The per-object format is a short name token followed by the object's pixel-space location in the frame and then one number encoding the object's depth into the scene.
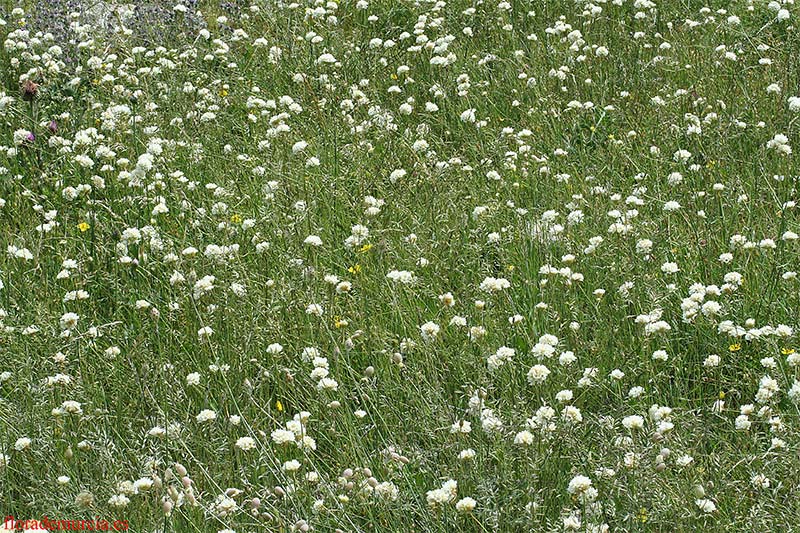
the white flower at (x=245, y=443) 5.54
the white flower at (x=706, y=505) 4.64
